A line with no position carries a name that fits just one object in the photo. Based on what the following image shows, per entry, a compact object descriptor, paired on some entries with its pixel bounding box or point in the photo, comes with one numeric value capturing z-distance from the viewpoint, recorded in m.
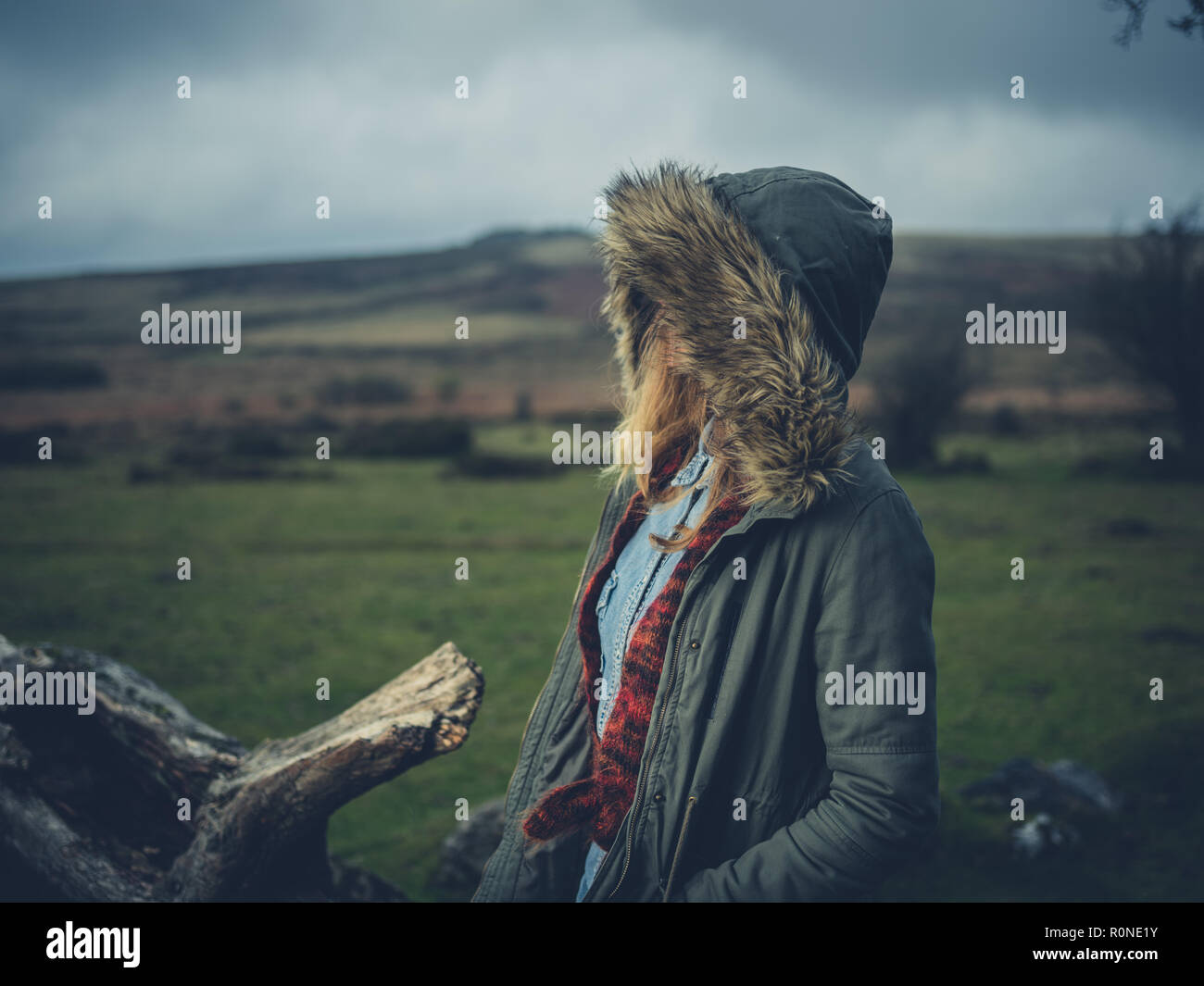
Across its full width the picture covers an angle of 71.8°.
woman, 1.73
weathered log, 2.73
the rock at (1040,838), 4.48
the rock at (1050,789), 4.87
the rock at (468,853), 4.37
